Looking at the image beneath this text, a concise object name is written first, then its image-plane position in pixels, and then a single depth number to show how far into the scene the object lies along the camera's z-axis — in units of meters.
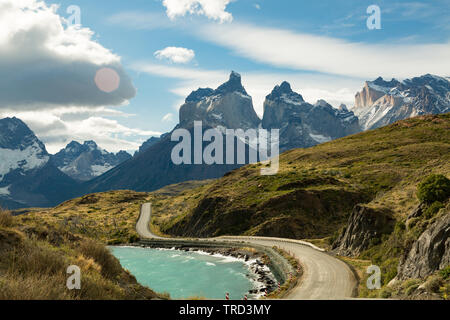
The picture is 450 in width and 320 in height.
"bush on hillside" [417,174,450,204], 29.81
